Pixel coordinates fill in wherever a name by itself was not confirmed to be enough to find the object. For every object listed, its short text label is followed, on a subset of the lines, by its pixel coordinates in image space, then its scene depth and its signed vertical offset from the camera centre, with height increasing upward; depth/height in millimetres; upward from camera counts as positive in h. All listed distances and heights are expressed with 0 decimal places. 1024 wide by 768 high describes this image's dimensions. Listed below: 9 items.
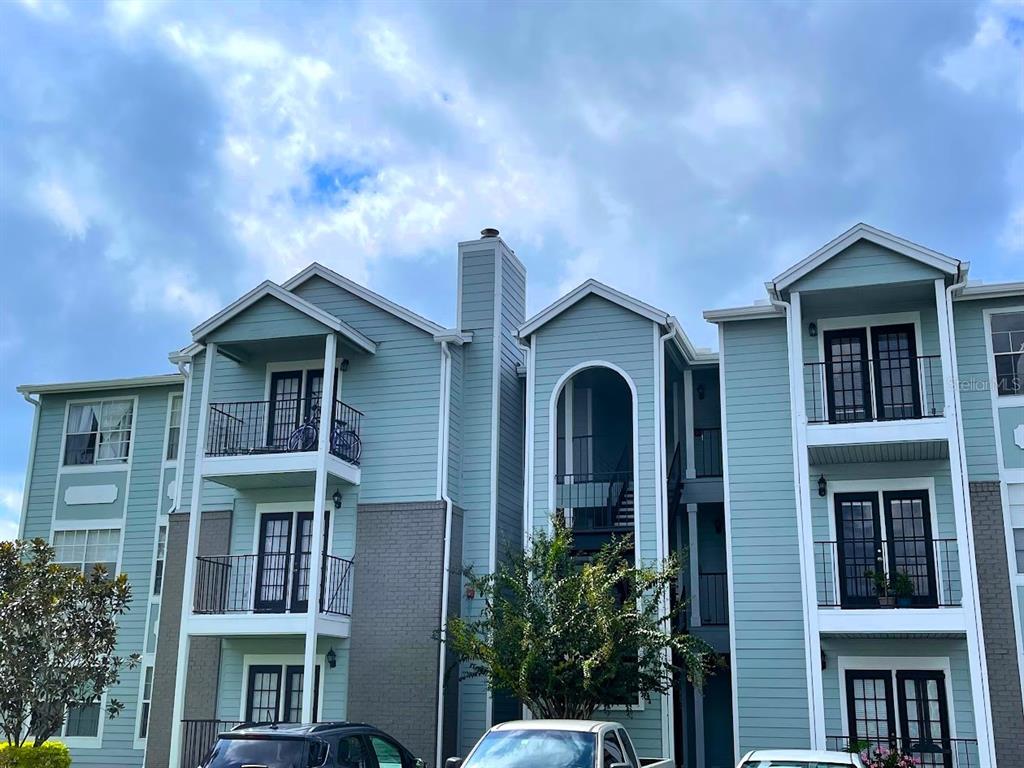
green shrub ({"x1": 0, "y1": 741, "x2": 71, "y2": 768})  17156 -1409
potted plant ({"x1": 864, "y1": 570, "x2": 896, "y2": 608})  17109 +1344
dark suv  11242 -790
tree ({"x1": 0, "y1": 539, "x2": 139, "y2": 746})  17062 +391
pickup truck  10852 -710
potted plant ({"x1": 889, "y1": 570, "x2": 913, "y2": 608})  16844 +1299
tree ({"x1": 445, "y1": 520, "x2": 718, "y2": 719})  16281 +507
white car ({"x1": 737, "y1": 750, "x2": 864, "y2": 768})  11828 -863
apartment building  17297 +3012
